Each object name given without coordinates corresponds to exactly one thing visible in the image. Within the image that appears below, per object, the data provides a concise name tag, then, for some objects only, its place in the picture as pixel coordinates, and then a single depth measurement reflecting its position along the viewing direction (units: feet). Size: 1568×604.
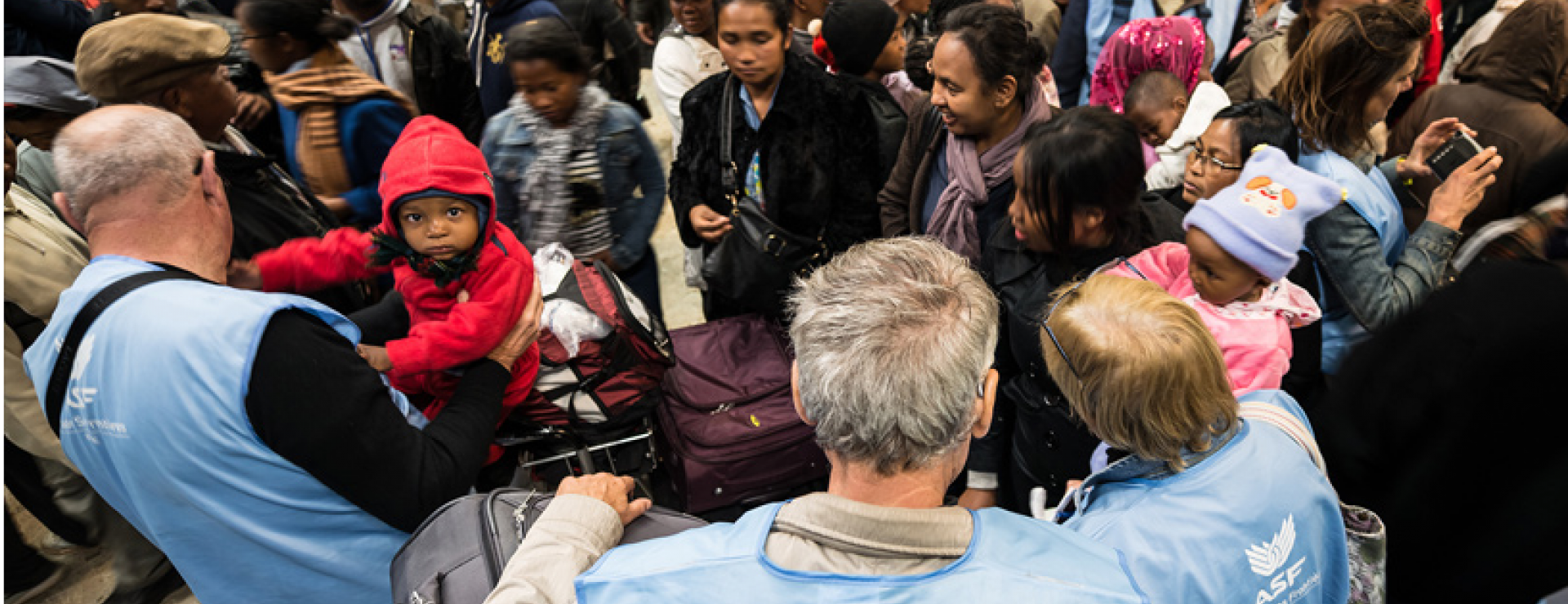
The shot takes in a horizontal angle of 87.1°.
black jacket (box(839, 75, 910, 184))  10.12
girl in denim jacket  9.42
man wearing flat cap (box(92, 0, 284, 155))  10.86
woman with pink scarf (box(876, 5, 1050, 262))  8.38
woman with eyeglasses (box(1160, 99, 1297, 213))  7.63
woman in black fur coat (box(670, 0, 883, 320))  9.51
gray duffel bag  4.11
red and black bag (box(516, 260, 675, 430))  7.63
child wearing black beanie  11.19
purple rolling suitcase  8.26
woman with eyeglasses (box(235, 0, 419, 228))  9.12
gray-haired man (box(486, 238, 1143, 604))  3.04
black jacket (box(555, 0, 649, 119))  15.39
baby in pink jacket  5.84
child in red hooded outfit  6.73
